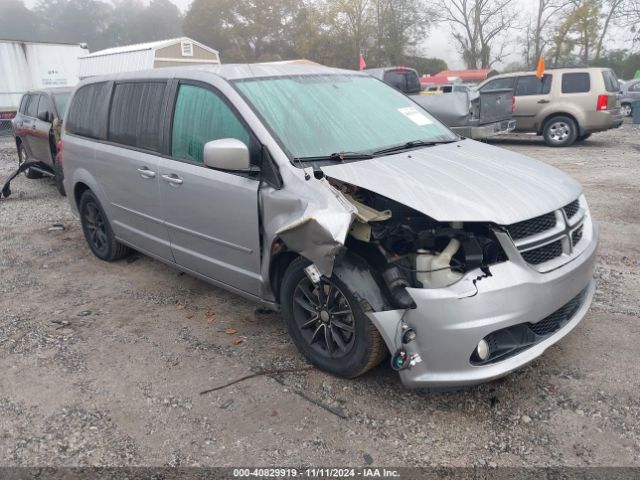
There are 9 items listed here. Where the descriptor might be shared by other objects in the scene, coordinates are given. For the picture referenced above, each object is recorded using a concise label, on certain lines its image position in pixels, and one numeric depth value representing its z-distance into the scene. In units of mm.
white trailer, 18531
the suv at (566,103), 11711
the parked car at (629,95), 19078
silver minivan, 2643
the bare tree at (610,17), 34644
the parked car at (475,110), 10035
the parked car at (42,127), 8477
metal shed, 20234
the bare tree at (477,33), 45406
